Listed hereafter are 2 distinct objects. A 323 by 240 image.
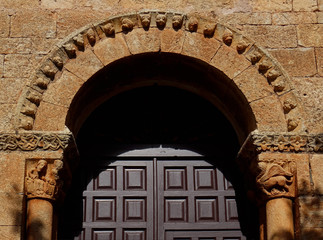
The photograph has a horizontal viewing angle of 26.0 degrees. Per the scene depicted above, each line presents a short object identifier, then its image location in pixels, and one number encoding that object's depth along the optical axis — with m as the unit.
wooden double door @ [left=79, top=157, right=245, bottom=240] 8.56
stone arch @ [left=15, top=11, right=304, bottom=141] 8.10
